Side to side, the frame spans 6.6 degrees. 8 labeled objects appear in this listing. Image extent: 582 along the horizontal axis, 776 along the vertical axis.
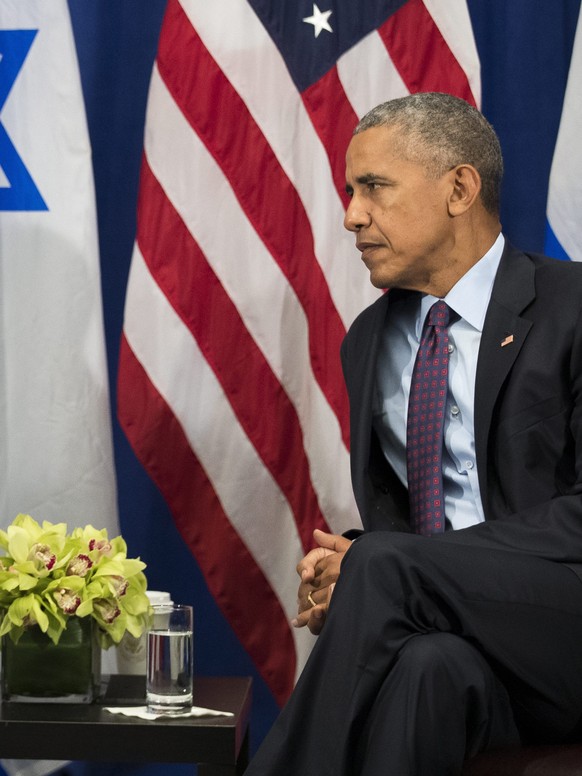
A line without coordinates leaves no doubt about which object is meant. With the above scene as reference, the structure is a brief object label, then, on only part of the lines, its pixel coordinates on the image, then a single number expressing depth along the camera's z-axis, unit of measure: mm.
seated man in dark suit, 5866
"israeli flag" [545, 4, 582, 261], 6634
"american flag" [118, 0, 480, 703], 6703
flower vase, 6200
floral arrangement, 6182
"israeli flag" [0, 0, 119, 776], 6700
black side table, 6086
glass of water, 6154
